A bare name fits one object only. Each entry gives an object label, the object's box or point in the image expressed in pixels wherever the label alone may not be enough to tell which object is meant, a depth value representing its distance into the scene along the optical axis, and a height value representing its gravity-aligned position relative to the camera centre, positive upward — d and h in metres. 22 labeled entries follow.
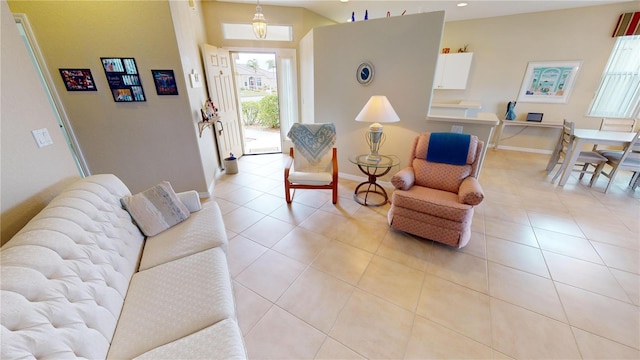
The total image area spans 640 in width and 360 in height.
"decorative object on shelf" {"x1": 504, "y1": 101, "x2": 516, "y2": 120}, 4.93 -0.44
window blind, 4.04 +0.09
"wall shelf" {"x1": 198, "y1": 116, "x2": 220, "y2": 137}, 3.10 -0.44
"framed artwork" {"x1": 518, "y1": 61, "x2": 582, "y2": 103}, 4.46 +0.14
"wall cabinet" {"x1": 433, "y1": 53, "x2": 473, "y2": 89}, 4.96 +0.37
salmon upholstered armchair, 2.05 -0.93
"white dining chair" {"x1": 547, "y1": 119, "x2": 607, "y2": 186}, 3.31 -0.91
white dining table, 3.05 -0.62
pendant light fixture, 3.04 +0.79
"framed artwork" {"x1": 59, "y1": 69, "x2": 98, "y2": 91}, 2.39 +0.09
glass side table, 2.84 -1.30
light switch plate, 1.48 -0.29
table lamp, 2.66 -0.25
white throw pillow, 1.67 -0.83
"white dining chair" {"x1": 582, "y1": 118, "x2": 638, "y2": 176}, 3.66 -0.54
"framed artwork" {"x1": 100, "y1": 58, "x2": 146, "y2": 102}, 2.43 +0.09
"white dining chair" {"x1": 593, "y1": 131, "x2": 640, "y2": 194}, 3.01 -0.90
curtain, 3.83 +0.99
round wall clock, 3.12 +0.19
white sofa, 0.84 -0.90
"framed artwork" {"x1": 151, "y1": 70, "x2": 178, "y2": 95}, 2.56 +0.07
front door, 3.73 -0.14
